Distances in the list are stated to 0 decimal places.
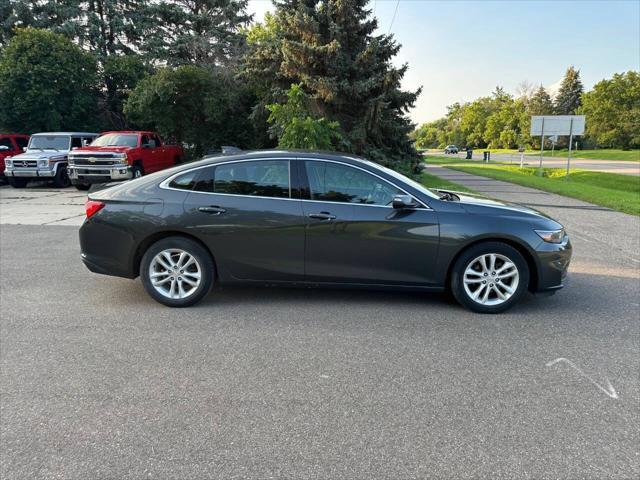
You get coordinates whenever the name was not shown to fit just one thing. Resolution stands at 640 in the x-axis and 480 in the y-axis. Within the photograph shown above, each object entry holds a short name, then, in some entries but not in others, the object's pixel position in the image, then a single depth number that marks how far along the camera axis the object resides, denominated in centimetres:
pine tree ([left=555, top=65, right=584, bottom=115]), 8165
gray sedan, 459
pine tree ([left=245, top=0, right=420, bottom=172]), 1667
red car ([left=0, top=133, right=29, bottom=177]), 1872
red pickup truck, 1532
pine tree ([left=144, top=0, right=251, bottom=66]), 2939
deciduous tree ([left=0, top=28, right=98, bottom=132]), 2197
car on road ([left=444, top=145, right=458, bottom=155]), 8410
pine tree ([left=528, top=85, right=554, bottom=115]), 7981
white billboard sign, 2567
